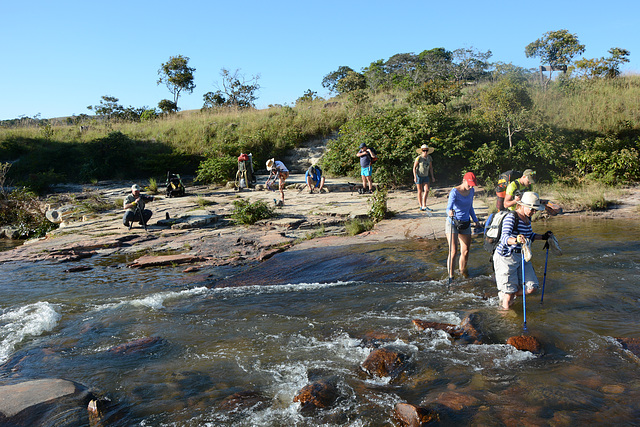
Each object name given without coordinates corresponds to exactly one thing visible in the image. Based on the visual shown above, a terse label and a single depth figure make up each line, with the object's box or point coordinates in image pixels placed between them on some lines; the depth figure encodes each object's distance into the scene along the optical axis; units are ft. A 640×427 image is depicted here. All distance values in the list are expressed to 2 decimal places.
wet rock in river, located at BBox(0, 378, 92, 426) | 13.64
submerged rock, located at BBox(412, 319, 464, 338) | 18.65
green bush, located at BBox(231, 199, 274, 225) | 42.22
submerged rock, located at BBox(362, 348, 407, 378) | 16.06
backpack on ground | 58.18
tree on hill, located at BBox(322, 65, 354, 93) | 187.42
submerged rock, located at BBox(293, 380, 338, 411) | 14.33
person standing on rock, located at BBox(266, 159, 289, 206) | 50.90
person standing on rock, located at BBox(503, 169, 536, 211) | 21.97
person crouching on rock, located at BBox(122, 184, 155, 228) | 42.52
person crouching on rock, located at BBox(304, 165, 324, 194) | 56.12
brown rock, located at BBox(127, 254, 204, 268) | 32.78
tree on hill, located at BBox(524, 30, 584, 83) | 102.73
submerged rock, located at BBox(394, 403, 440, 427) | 13.12
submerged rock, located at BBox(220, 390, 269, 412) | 14.41
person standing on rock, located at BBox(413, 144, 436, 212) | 40.96
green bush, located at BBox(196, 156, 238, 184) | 66.33
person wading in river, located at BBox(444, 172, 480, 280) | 23.85
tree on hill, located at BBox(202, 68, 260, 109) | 109.40
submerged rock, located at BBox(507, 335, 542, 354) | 17.22
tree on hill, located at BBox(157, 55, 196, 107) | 113.70
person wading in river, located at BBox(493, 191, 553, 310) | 18.25
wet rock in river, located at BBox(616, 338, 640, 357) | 16.60
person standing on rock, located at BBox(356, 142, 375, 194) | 50.80
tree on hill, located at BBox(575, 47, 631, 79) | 67.97
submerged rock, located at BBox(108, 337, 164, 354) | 18.86
